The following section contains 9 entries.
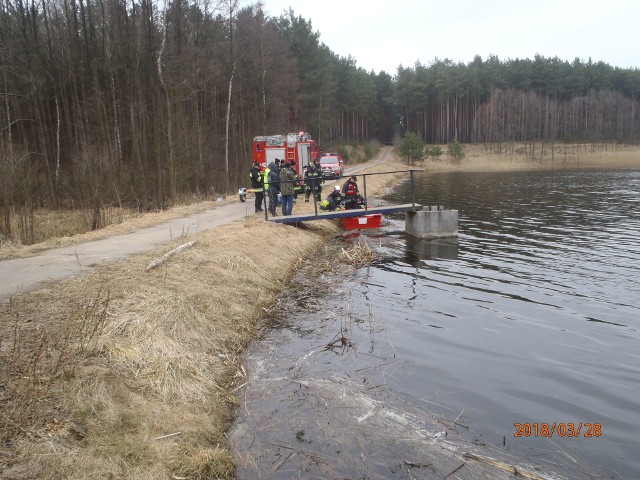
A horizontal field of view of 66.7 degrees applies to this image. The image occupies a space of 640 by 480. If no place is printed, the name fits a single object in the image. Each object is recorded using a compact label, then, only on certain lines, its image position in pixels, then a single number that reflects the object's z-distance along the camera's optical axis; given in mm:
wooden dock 15953
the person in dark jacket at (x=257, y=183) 18188
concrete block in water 17016
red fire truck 24703
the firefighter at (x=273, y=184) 16609
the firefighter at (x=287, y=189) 16609
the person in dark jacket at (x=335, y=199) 17250
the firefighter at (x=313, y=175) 20000
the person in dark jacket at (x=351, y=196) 17844
